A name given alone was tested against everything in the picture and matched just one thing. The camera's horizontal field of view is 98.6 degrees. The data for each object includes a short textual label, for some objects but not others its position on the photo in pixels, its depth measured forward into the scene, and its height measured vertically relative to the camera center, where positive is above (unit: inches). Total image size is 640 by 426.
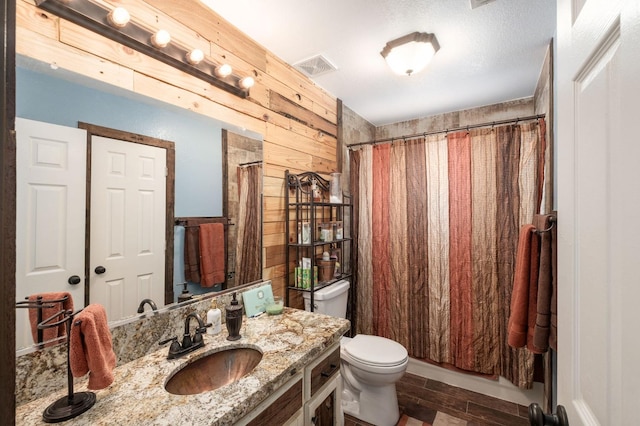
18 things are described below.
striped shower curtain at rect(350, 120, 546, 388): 81.1 -8.4
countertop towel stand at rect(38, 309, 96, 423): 29.5 -21.6
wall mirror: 35.5 +13.2
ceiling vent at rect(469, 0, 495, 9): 55.4 +42.6
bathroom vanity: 30.3 -22.3
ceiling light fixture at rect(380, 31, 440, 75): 66.1 +39.9
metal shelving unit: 77.9 -4.6
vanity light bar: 37.9 +28.0
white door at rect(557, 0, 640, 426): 14.5 +0.1
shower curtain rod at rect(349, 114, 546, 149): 75.8 +26.1
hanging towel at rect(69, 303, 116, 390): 30.2 -15.6
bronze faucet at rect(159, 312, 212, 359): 42.4 -21.0
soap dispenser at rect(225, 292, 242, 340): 48.8 -19.5
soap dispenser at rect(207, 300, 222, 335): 50.5 -20.0
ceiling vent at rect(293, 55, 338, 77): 76.5 +42.4
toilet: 70.3 -41.5
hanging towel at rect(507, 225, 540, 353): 56.2 -16.5
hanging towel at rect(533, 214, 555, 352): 50.6 -14.4
